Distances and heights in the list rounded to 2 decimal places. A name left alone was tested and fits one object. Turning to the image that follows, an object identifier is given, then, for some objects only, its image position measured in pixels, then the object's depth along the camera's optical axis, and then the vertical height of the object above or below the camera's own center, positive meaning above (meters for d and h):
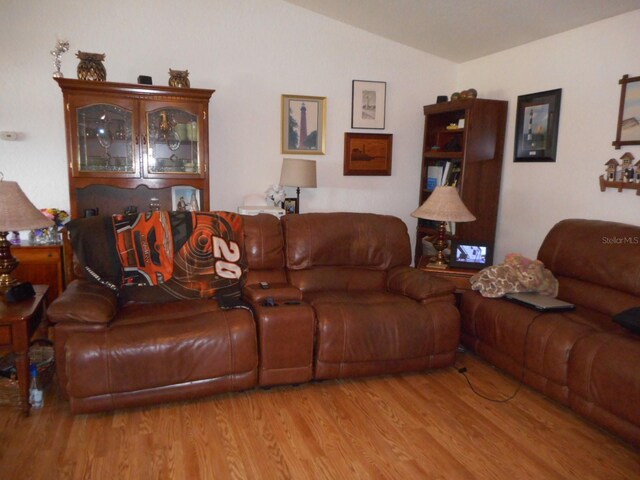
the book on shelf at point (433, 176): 4.28 +0.10
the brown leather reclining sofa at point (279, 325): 2.23 -0.75
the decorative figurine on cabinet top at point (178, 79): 3.51 +0.77
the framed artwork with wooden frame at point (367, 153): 4.40 +0.31
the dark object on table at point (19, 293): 2.36 -0.60
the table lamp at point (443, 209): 3.15 -0.16
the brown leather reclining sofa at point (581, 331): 2.08 -0.74
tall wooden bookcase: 3.80 +0.25
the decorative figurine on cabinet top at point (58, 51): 3.41 +0.95
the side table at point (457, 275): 3.08 -0.59
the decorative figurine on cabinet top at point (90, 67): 3.29 +0.80
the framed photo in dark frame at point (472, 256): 3.21 -0.47
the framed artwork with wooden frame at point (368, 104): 4.36 +0.77
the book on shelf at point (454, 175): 4.02 +0.10
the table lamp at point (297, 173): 3.83 +0.08
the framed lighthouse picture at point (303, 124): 4.20 +0.55
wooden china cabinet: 3.34 +0.32
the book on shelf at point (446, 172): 4.14 +0.13
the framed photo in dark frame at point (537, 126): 3.44 +0.48
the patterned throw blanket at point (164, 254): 2.64 -0.43
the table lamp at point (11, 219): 2.32 -0.21
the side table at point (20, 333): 2.14 -0.73
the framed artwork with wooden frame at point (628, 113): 2.83 +0.48
